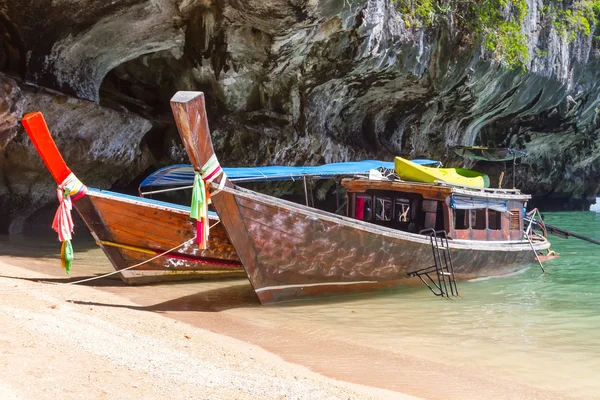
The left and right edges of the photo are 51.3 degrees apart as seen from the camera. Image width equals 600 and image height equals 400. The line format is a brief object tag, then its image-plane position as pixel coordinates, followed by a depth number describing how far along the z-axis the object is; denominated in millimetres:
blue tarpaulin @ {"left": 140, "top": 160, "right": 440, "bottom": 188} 9633
